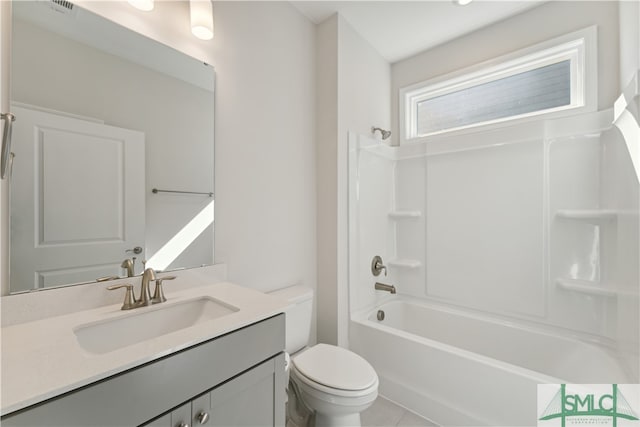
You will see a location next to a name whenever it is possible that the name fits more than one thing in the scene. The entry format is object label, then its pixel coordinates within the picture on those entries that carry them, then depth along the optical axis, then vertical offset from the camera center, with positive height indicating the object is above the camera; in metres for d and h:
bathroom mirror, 0.94 +0.26
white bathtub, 1.40 -0.96
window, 1.85 +1.00
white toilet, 1.25 -0.82
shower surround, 1.49 -0.39
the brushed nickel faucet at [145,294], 1.02 -0.32
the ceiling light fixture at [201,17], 1.23 +0.92
